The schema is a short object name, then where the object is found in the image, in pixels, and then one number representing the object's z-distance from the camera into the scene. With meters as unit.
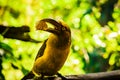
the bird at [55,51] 1.27
